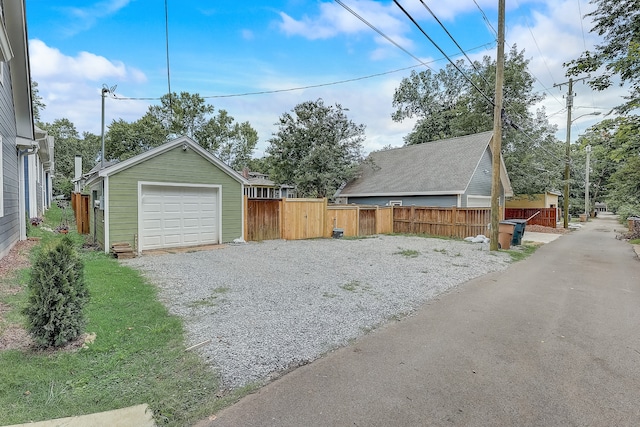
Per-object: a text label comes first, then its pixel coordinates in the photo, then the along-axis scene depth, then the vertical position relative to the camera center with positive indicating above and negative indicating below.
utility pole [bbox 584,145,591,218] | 34.03 +1.18
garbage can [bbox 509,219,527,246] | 12.50 -1.19
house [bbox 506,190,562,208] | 22.38 +0.10
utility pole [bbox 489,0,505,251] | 10.55 +2.15
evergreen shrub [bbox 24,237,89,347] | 3.19 -0.99
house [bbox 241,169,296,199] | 31.81 +1.24
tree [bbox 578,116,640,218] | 9.85 +1.95
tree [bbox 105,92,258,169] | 34.75 +7.88
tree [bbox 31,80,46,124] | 24.34 +7.71
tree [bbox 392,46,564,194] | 21.33 +5.79
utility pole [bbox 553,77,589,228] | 21.25 +3.44
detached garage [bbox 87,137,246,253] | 9.20 +0.01
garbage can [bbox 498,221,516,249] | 11.80 -1.15
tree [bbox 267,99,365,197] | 19.73 +3.33
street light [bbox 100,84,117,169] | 15.00 +5.02
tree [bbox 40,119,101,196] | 44.81 +7.56
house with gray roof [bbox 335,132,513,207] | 17.02 +1.40
